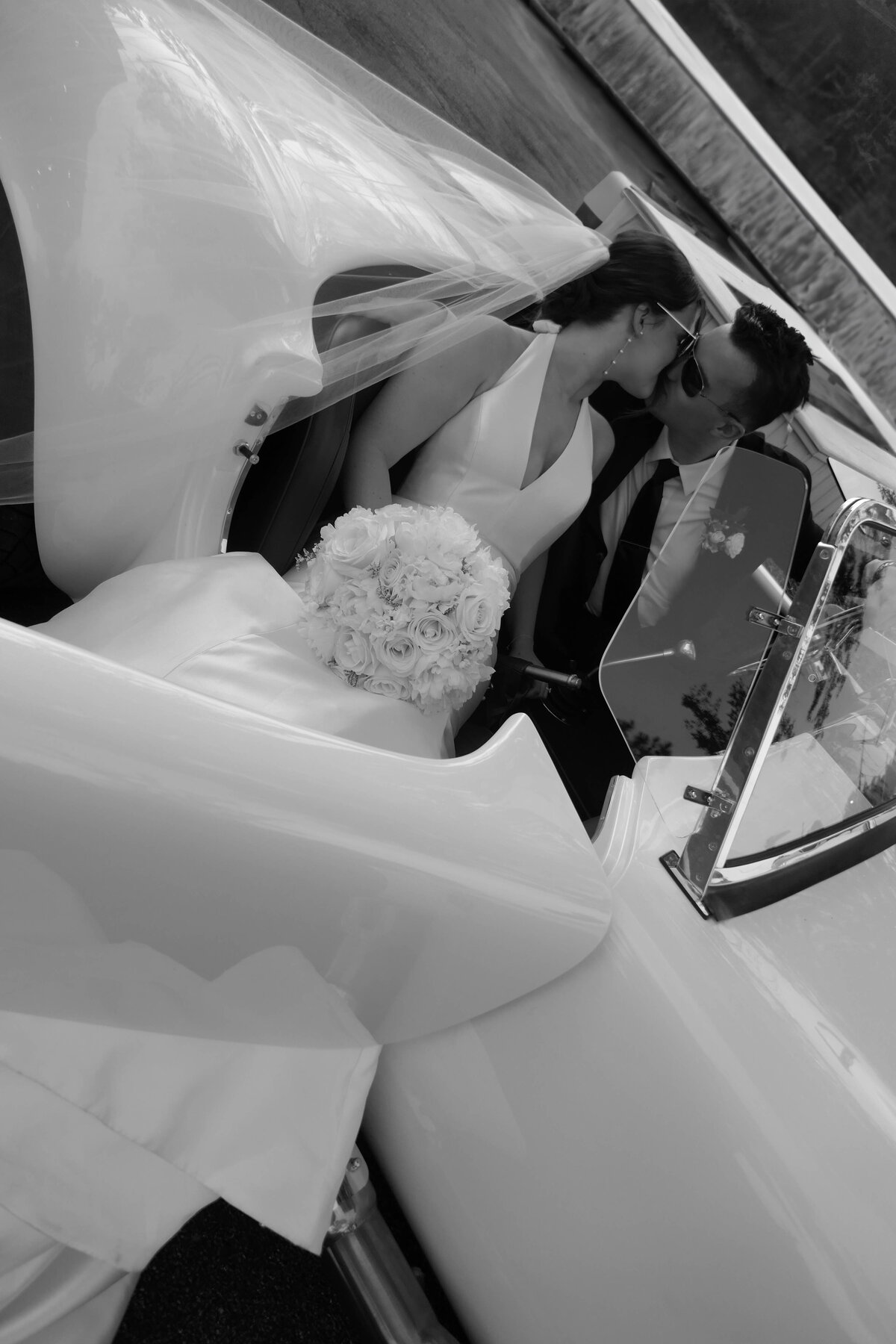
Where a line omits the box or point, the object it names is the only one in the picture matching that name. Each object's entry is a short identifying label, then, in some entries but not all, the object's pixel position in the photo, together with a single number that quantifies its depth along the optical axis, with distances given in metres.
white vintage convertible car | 0.90
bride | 1.65
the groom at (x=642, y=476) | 1.68
